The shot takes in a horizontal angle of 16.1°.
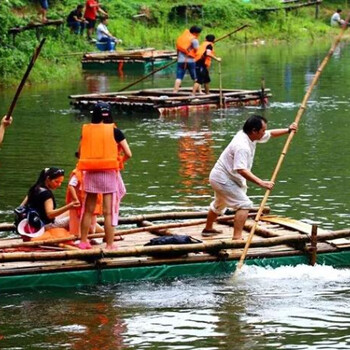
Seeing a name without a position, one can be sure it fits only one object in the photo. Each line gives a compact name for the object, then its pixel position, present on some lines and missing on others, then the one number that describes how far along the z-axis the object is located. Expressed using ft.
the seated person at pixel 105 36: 141.88
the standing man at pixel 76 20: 139.64
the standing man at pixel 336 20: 182.66
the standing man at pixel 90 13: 143.95
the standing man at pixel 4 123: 39.75
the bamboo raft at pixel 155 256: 40.52
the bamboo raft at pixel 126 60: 134.10
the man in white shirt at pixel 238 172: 43.62
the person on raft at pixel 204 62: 95.66
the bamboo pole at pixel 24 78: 39.26
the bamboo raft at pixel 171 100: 91.81
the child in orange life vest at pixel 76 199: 43.14
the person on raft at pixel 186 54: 95.81
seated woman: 42.91
